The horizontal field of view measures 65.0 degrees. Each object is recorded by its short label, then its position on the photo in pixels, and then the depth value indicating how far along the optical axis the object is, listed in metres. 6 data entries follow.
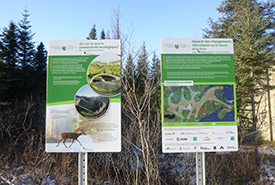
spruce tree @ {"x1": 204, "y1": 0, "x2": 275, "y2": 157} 10.59
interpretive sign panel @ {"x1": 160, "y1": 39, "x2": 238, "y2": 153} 2.81
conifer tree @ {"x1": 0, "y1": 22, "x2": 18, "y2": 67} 15.52
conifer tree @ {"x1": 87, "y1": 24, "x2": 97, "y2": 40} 29.89
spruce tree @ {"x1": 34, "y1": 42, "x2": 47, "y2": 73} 18.30
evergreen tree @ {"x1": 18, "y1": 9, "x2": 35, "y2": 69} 17.14
